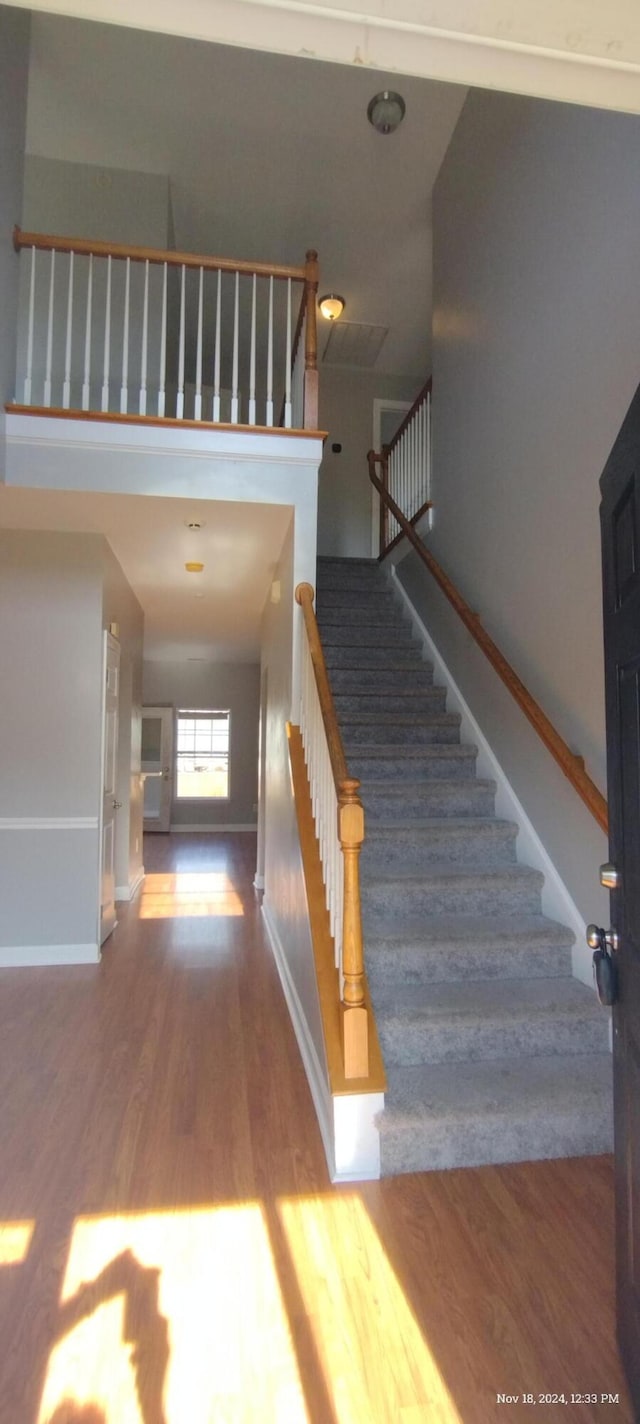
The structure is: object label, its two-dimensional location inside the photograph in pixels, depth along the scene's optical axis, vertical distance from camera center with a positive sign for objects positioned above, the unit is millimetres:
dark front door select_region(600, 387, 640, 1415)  1197 -92
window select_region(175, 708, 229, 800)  10875 -46
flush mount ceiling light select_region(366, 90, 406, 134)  4152 +4007
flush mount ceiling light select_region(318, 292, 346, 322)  5703 +3807
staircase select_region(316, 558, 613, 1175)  2102 -881
